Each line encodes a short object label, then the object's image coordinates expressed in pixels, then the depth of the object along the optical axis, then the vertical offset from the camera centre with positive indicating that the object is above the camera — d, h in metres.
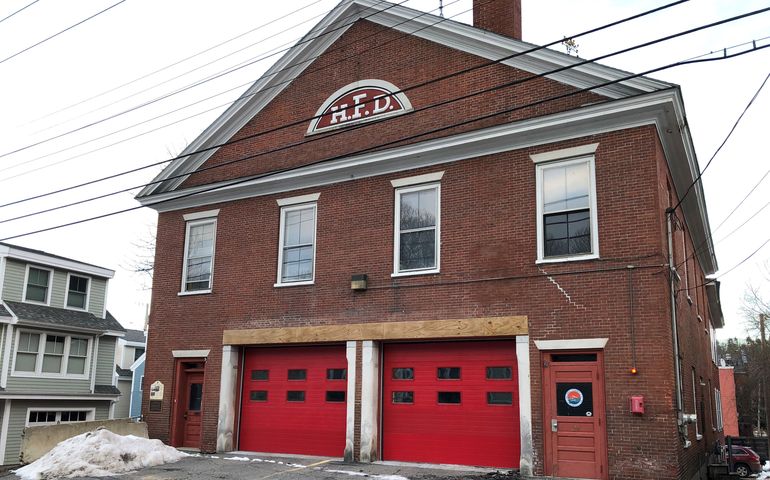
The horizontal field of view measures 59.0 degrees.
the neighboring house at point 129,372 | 46.91 +0.70
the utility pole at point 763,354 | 43.25 +2.53
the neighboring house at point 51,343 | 27.56 +1.62
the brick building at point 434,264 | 13.05 +2.75
